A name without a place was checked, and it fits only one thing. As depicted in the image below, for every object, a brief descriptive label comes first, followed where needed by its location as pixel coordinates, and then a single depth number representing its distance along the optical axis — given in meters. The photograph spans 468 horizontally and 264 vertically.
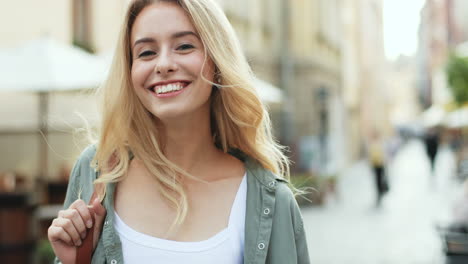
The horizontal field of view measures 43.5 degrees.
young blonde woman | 1.73
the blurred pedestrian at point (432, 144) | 17.69
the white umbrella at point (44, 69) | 5.97
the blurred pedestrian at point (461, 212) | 4.90
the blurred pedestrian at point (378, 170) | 13.27
